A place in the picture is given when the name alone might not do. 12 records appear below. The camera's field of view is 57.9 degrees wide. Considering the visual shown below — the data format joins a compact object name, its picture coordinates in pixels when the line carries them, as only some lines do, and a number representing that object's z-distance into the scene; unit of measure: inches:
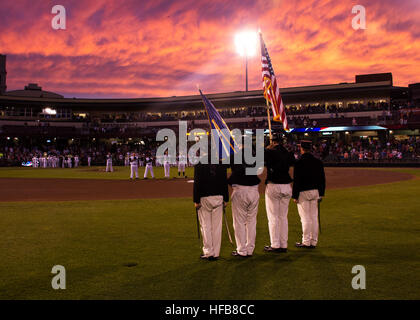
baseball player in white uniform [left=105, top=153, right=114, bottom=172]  1443.0
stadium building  2068.2
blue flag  300.8
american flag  408.2
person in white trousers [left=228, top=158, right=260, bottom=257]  272.5
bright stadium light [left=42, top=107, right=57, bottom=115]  2652.6
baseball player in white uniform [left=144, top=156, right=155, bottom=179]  1067.9
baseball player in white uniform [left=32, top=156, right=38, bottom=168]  1932.8
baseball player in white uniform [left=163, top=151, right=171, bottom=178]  1103.0
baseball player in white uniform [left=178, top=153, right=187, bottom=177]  1060.9
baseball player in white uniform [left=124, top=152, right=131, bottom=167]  2021.4
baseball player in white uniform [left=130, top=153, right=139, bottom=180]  1048.8
